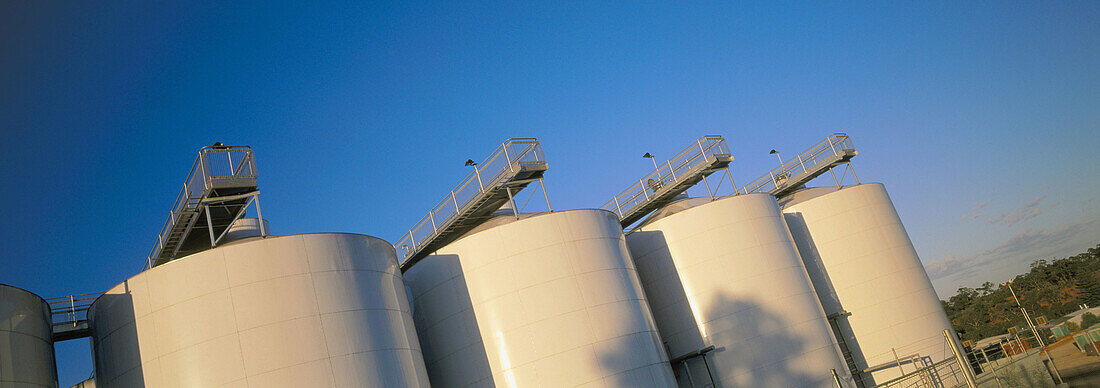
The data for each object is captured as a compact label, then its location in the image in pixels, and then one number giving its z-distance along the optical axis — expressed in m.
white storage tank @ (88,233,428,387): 19.00
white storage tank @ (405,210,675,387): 24.48
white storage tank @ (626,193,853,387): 29.58
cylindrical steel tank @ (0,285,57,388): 18.41
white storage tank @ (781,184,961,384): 36.22
